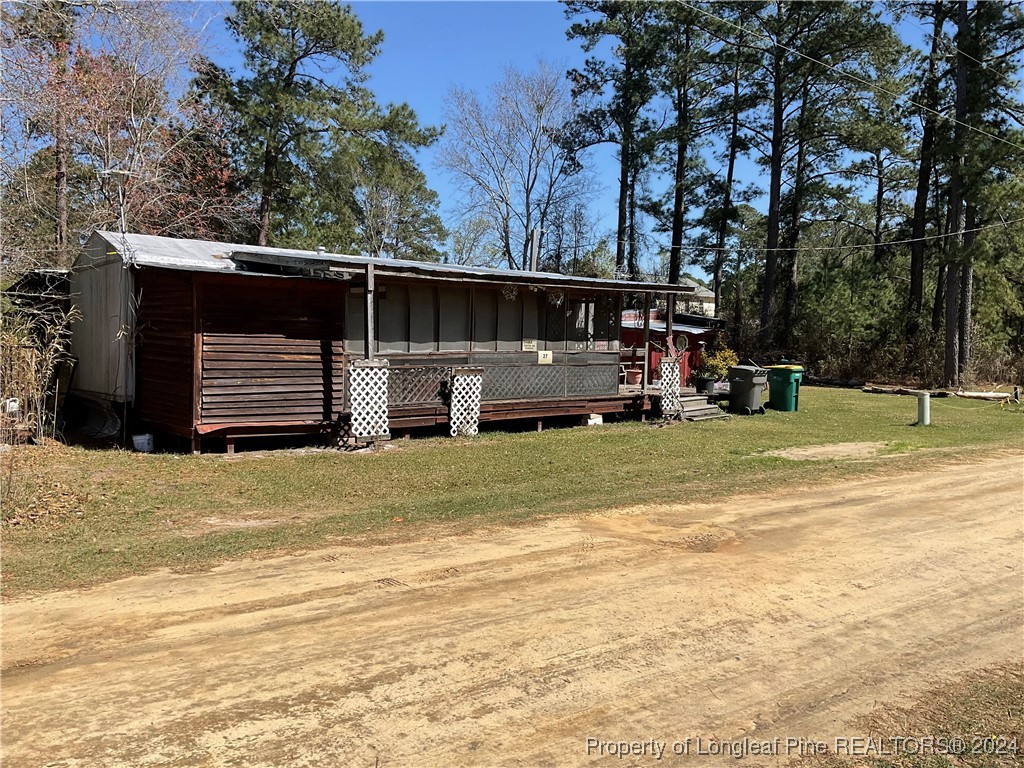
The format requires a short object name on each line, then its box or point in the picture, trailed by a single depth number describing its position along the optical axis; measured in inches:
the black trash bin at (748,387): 735.1
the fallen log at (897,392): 997.2
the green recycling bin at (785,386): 774.5
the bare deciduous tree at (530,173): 1428.4
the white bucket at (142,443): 450.9
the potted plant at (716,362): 881.3
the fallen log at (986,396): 947.2
